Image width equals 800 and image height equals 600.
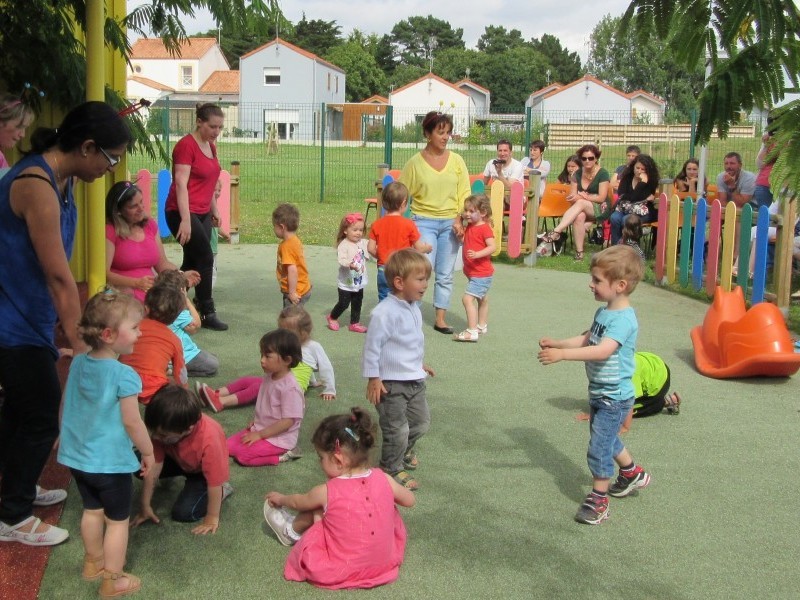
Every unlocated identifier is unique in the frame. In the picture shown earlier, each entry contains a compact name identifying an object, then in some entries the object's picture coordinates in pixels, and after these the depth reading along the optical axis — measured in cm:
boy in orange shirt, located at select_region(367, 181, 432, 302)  805
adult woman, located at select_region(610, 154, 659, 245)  1388
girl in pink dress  397
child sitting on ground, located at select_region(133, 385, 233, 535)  448
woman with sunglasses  1442
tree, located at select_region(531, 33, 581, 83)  14896
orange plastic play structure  740
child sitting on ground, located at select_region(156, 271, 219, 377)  707
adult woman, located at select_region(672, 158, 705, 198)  1555
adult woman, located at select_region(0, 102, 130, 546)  386
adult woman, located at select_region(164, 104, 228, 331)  827
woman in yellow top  865
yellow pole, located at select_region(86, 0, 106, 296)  487
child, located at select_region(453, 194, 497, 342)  878
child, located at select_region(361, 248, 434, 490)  498
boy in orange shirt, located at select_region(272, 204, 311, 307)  833
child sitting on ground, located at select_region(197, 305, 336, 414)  639
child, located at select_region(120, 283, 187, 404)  533
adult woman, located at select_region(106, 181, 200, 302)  663
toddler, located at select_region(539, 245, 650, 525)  481
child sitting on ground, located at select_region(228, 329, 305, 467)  544
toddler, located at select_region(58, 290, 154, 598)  374
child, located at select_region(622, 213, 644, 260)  1191
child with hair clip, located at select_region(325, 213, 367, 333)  884
